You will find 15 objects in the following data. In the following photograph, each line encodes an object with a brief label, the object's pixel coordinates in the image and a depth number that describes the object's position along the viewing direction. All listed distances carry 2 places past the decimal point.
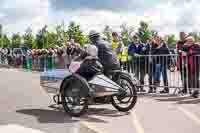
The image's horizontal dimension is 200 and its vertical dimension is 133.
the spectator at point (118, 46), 13.99
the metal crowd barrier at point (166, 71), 12.21
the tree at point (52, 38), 66.69
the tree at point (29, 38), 71.27
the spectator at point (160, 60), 13.30
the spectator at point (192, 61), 12.13
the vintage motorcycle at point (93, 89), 9.23
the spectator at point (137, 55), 14.05
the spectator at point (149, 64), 13.65
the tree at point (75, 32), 59.57
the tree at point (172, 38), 73.72
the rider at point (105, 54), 9.84
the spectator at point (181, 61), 12.41
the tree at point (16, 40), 78.94
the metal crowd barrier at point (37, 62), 22.09
